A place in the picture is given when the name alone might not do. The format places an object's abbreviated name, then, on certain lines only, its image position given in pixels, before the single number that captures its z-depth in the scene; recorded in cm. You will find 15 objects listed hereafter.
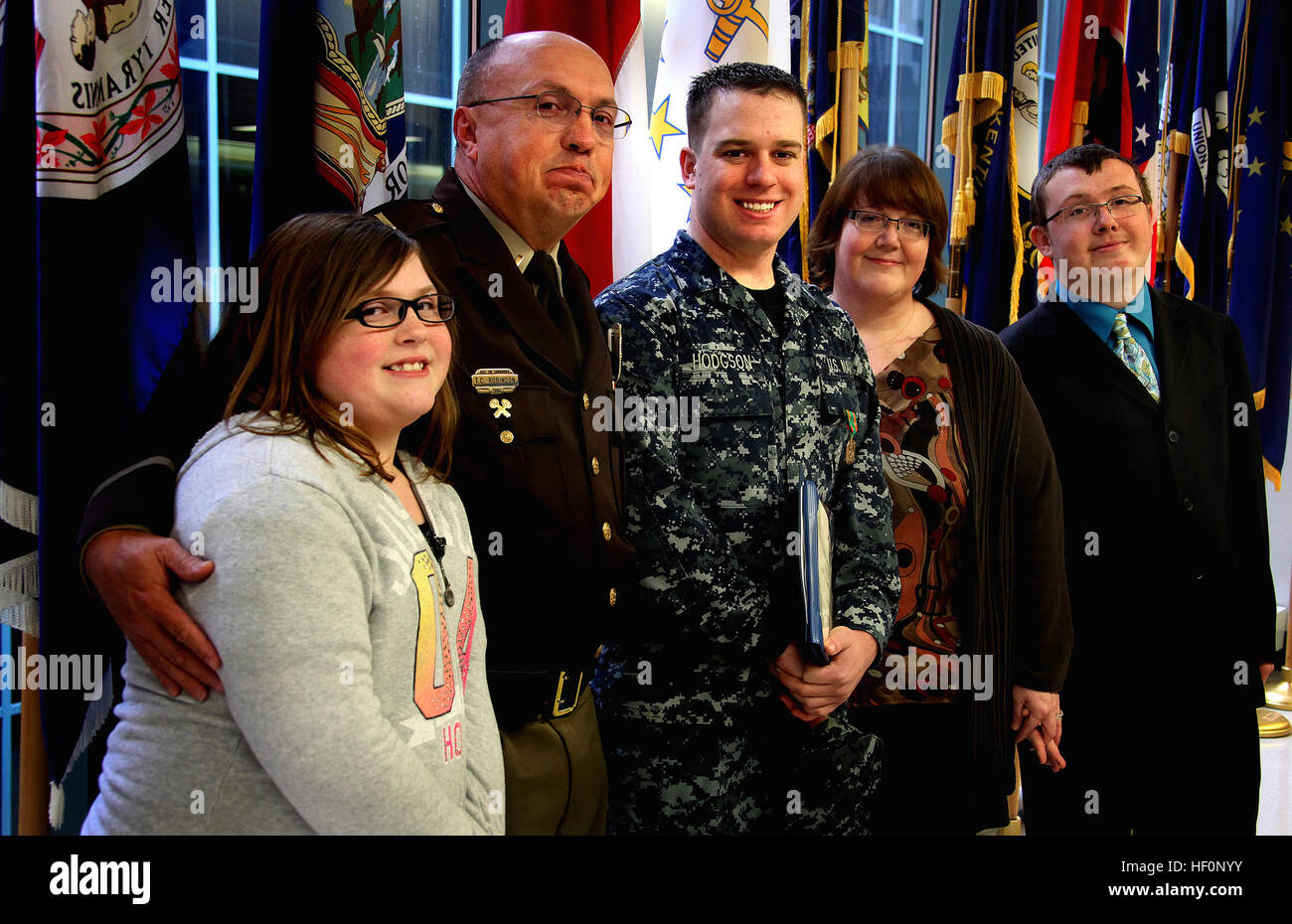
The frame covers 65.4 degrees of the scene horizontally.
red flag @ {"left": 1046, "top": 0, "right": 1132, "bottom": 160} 379
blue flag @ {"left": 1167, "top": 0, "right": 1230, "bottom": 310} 448
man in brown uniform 156
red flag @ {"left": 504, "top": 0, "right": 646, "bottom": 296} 252
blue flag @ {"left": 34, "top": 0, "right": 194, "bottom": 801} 167
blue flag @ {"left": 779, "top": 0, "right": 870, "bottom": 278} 323
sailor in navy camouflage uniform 174
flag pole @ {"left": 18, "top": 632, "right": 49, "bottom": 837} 179
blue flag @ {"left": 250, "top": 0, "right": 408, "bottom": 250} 189
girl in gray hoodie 109
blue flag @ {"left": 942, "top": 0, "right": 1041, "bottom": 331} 347
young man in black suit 238
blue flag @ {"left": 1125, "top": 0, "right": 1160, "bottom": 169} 397
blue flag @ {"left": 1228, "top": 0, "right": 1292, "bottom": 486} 454
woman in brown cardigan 213
